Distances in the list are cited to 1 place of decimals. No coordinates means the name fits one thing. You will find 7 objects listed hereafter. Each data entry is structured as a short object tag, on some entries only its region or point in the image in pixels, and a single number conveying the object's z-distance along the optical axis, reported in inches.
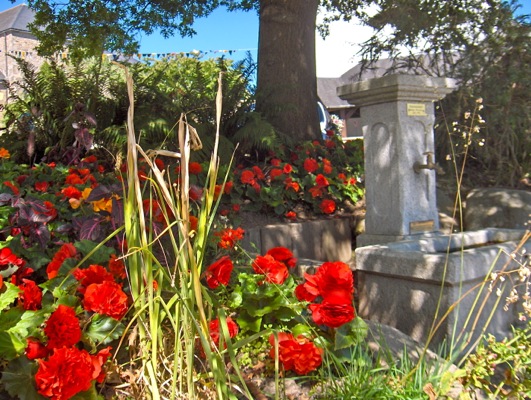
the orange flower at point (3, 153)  168.1
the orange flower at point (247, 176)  188.5
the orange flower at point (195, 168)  128.7
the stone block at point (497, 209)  222.8
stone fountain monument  127.3
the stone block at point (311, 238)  179.5
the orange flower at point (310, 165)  215.0
